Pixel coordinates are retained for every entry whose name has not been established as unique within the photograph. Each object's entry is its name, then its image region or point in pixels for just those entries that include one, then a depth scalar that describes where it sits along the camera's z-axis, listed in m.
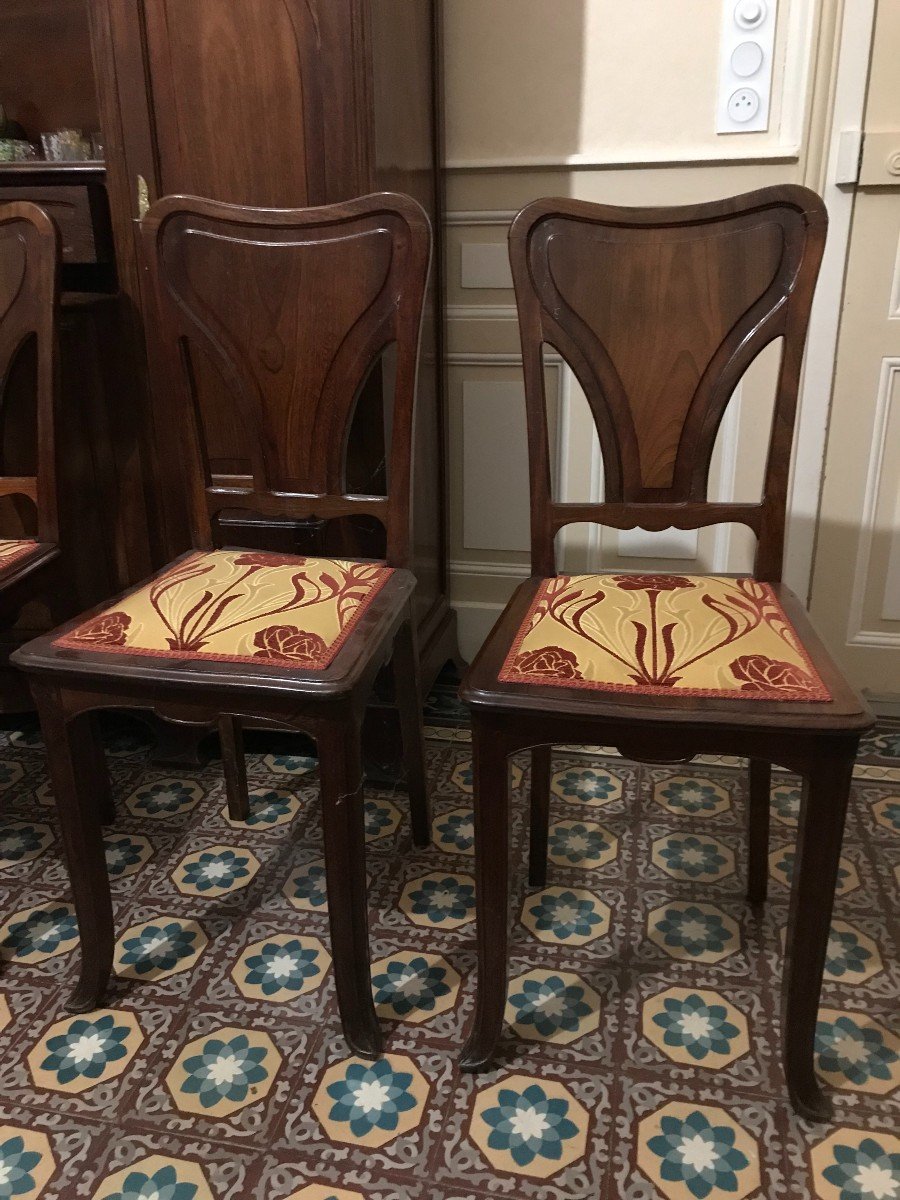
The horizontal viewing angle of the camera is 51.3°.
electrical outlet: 1.74
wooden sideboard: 1.45
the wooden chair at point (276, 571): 1.13
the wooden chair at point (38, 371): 1.46
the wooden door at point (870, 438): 1.74
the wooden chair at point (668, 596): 1.02
